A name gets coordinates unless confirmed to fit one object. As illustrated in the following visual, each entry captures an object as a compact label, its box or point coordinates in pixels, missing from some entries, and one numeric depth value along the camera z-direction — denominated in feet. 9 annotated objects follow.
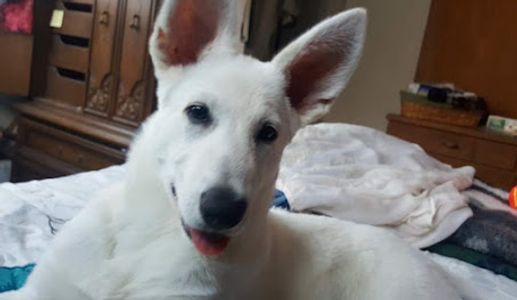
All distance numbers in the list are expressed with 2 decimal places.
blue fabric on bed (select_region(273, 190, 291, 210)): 4.71
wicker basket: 10.12
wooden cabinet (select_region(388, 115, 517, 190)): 9.52
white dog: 2.43
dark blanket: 4.51
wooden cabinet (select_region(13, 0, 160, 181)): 8.19
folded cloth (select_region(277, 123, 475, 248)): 4.66
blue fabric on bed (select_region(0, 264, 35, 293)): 3.03
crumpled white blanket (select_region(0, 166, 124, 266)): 3.54
